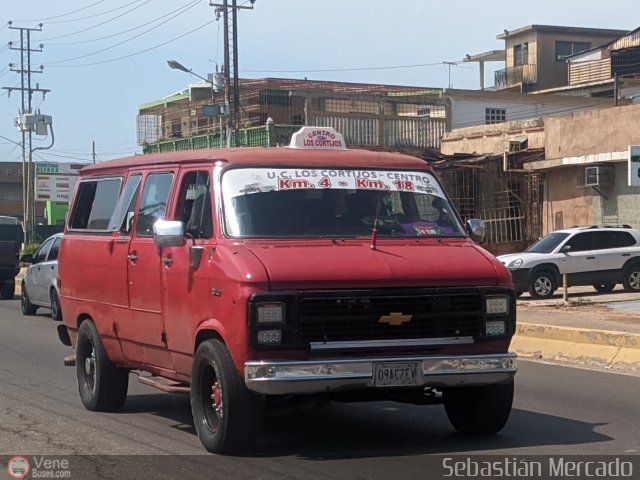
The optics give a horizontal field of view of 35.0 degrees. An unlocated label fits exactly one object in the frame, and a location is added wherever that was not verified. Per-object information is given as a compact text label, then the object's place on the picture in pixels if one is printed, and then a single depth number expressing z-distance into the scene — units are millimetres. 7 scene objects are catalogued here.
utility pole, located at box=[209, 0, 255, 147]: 35625
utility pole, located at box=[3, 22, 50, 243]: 57609
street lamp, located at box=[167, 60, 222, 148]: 35900
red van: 6805
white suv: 22547
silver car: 20114
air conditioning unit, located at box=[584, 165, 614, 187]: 26781
